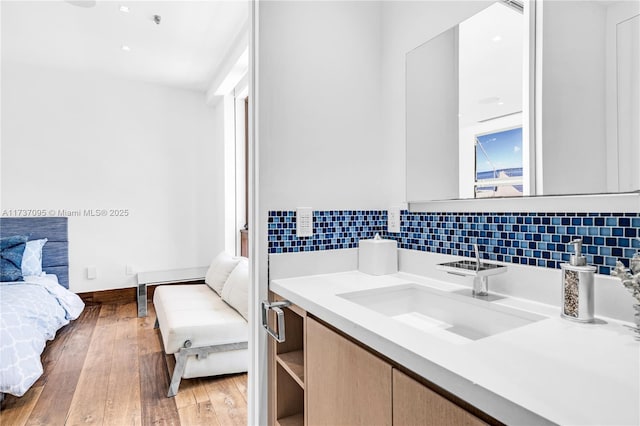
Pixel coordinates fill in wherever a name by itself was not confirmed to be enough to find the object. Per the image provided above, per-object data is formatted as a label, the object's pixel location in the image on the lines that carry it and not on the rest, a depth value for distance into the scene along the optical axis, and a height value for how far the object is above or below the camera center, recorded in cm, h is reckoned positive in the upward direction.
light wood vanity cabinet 63 -40
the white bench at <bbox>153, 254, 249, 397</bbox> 204 -70
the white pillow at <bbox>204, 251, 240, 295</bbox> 292 -50
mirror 84 +30
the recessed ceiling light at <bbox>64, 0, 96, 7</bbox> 237 +143
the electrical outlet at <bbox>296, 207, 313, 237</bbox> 135 -4
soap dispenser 78 -17
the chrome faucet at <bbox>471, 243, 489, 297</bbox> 105 -23
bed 192 -62
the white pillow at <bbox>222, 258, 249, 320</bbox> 230 -54
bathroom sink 93 -30
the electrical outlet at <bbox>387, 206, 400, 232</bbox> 148 -3
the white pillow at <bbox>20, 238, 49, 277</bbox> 306 -40
